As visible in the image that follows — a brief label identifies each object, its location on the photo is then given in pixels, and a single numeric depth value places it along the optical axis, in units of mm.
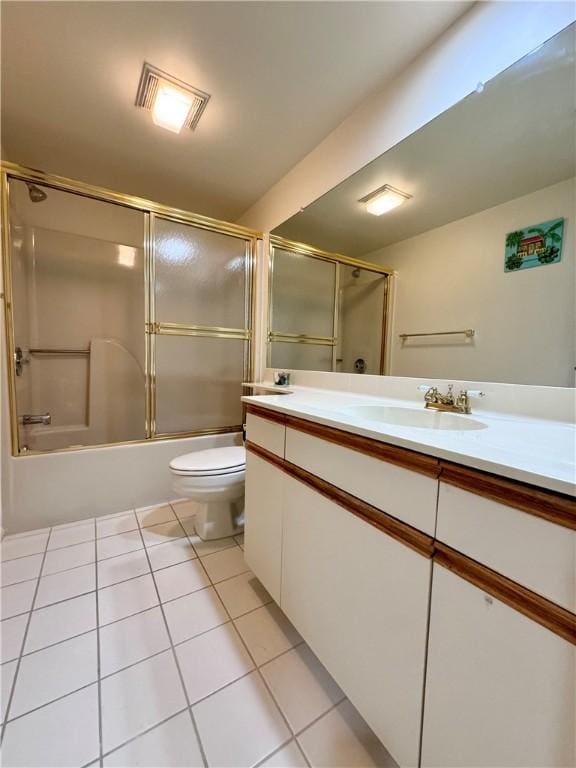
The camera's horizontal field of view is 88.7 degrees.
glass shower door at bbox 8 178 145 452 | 2072
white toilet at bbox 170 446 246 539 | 1485
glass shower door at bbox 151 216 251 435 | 2107
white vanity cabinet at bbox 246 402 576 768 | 410
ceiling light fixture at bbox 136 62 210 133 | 1328
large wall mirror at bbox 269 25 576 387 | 880
